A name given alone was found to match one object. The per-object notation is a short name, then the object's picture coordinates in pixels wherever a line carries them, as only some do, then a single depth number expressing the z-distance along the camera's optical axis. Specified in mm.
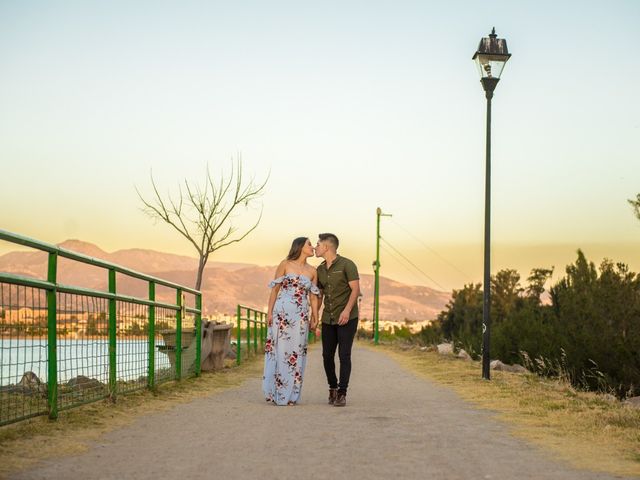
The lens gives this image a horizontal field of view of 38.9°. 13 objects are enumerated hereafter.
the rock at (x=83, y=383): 8625
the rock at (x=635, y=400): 16930
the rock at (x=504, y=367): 21328
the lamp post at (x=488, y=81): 16141
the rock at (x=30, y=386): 7082
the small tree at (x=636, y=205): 33844
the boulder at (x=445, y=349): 28573
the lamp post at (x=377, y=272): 54488
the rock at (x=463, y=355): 24816
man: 10547
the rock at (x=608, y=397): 11877
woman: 10680
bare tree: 31581
